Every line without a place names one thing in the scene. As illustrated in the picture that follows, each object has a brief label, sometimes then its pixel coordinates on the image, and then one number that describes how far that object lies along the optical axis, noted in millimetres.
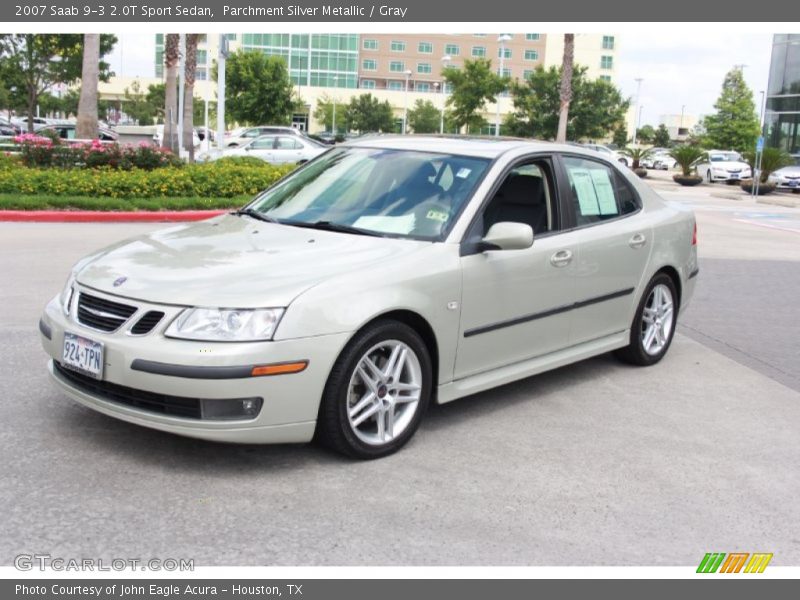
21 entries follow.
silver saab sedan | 4203
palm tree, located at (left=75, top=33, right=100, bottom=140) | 20144
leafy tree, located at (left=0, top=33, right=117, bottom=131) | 39938
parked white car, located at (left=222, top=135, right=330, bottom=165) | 27156
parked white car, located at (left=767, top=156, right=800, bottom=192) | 36156
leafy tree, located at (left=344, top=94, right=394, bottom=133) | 87125
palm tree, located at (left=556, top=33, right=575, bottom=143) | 38375
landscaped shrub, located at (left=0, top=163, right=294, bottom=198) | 15008
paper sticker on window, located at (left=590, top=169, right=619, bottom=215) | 6285
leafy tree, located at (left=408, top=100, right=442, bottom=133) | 86875
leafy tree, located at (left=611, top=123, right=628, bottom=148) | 69262
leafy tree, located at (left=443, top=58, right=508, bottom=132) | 61219
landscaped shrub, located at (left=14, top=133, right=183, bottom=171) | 16359
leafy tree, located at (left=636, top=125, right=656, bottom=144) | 123019
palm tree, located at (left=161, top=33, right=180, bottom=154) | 31623
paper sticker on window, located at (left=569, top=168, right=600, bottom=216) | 6059
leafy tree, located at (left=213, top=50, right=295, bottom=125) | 58406
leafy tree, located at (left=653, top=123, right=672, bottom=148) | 114875
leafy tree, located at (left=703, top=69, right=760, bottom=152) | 64188
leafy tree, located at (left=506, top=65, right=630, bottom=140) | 57406
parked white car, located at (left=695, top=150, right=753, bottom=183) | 41719
